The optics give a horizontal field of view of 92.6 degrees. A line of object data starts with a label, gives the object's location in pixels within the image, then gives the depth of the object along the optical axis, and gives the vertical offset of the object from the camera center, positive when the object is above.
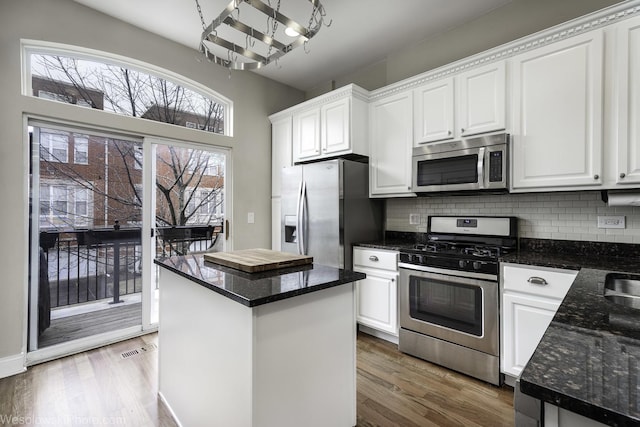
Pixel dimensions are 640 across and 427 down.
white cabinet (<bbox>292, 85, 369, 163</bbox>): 3.17 +0.98
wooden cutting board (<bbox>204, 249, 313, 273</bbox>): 1.61 -0.27
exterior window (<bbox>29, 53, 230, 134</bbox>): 2.62 +1.19
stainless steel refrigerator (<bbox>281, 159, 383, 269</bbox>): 3.05 +0.04
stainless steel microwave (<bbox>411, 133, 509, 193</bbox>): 2.40 +0.42
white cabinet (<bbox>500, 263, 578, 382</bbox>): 1.95 -0.60
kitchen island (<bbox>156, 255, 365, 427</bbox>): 1.25 -0.62
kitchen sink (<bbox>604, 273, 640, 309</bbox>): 1.42 -0.32
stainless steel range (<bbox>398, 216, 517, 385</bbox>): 2.22 -0.65
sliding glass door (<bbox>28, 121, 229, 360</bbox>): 2.60 -0.14
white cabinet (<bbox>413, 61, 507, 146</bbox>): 2.44 +0.94
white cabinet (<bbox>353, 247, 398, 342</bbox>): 2.81 -0.74
